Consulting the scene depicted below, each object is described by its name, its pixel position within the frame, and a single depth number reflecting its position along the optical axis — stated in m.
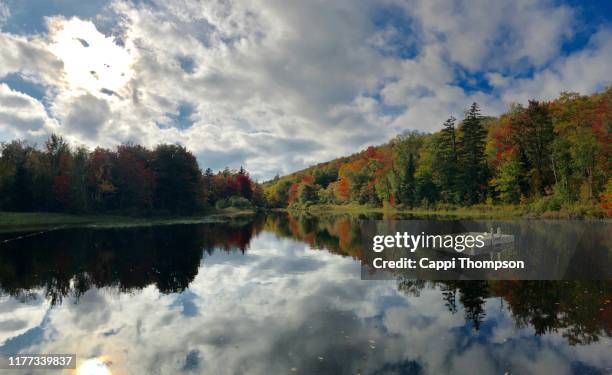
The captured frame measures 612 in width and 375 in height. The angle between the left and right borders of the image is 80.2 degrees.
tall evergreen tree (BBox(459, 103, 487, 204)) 72.06
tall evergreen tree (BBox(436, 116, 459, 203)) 76.11
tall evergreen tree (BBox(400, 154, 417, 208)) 86.25
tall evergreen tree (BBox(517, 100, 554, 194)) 60.34
